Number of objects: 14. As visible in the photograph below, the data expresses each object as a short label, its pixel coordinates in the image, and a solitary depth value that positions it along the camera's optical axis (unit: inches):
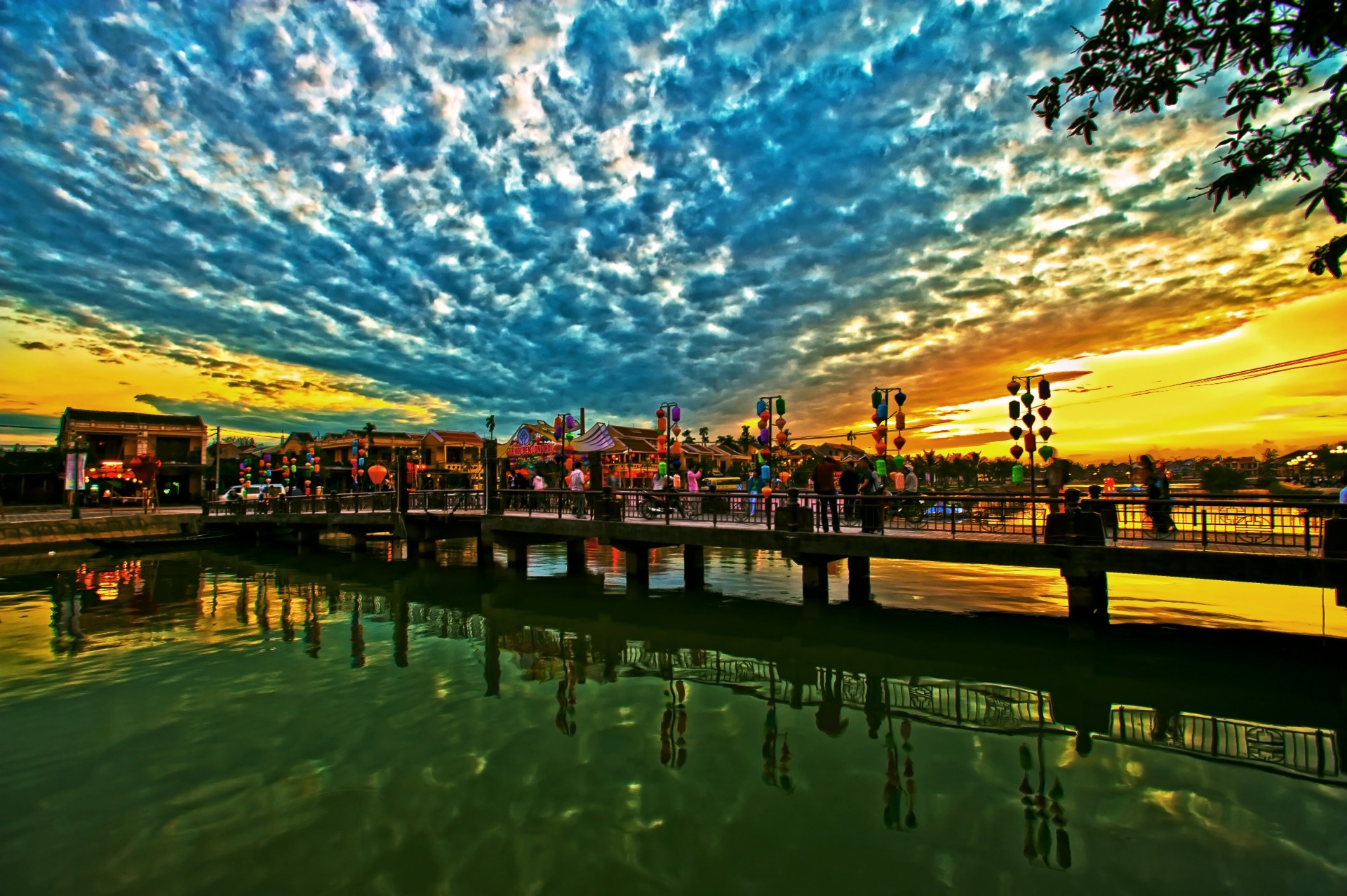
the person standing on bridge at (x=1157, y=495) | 494.6
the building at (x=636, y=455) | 1673.2
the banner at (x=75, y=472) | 1419.8
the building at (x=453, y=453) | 2896.2
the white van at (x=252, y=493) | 1755.8
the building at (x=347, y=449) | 2795.3
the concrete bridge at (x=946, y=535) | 439.8
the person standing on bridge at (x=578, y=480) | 919.8
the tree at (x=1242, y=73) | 145.3
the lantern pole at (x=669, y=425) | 1236.5
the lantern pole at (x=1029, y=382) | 938.1
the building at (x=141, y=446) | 2064.5
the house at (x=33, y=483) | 2121.1
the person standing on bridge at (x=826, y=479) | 663.1
